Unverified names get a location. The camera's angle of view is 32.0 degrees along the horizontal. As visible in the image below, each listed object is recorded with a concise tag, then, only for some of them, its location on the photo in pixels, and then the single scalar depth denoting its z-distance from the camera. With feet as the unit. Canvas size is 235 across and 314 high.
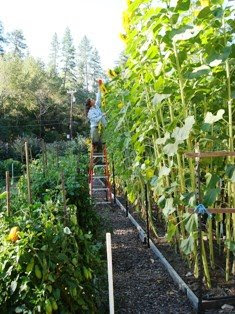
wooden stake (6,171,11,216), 8.28
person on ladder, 29.63
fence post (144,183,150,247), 15.61
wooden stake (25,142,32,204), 8.82
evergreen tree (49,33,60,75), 206.47
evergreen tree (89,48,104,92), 218.73
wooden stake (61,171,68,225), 7.93
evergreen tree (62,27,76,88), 193.10
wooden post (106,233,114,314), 6.95
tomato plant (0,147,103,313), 6.80
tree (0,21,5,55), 168.86
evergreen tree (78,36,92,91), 216.70
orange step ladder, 27.30
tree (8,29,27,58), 185.80
